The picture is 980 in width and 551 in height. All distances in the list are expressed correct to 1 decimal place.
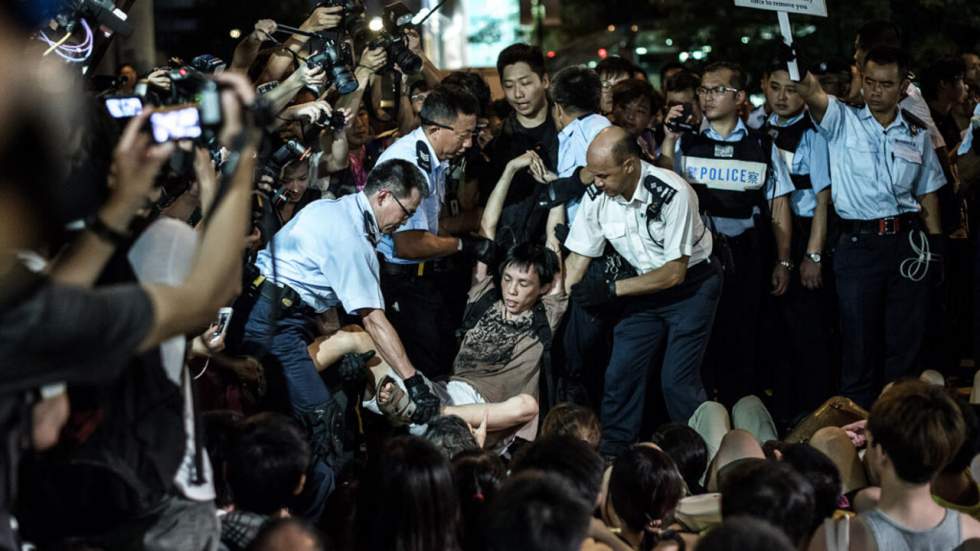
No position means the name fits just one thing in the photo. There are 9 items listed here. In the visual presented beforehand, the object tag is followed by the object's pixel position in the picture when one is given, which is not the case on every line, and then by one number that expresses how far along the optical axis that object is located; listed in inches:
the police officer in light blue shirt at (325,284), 235.3
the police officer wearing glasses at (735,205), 290.2
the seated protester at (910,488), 152.3
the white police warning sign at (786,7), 284.8
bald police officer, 261.1
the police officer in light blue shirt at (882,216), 285.9
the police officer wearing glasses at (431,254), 269.6
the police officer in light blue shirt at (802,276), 297.6
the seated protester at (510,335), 252.5
